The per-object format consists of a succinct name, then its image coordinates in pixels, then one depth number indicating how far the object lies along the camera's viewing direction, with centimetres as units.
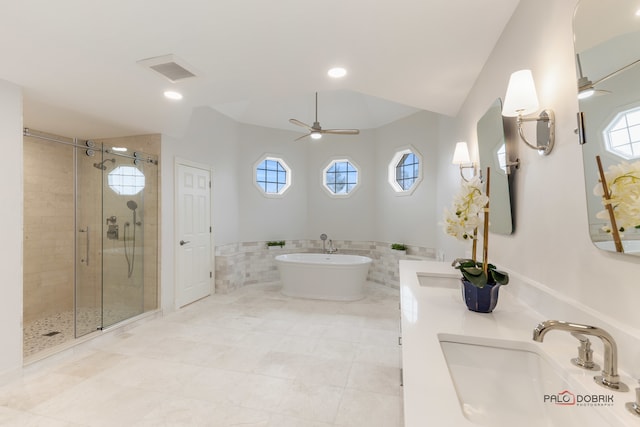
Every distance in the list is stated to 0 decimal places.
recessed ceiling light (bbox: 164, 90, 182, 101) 293
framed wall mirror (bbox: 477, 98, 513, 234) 176
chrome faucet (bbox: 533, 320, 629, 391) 69
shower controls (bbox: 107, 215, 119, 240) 373
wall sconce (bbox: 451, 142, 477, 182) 265
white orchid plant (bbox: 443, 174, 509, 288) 130
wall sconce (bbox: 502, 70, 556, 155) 128
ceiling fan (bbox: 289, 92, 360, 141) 424
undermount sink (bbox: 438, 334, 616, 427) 76
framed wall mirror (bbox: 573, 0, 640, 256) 77
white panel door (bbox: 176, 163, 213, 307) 427
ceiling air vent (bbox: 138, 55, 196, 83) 222
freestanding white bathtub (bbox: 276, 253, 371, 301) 471
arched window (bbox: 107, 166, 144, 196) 367
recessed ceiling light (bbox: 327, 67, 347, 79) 239
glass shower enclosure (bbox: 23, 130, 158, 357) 365
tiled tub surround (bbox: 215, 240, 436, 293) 504
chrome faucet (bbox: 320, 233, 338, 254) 593
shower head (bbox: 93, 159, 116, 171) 359
